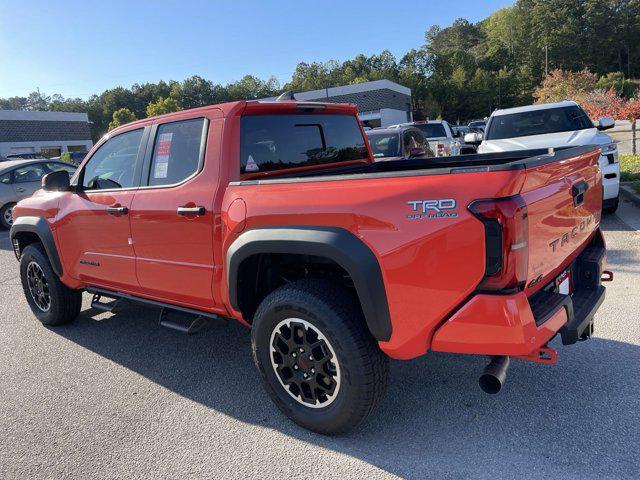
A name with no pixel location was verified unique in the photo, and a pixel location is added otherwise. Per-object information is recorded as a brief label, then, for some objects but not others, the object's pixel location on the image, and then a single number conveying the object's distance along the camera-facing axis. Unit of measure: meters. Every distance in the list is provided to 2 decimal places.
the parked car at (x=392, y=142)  9.02
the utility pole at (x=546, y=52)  82.62
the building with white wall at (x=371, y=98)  47.19
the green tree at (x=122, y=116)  71.81
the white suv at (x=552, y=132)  7.27
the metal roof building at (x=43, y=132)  51.72
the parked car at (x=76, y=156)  37.39
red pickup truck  2.16
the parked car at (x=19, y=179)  12.41
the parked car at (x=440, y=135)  13.66
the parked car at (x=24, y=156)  28.20
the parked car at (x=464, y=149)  10.16
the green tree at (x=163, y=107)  67.14
